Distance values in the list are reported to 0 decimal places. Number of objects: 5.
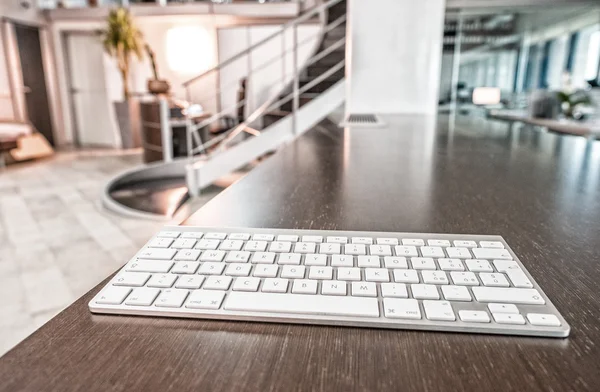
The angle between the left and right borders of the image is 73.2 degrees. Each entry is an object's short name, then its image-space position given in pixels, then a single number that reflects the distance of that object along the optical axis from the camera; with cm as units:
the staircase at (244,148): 262
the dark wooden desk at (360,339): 23
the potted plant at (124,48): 542
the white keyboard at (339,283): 29
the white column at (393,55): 224
